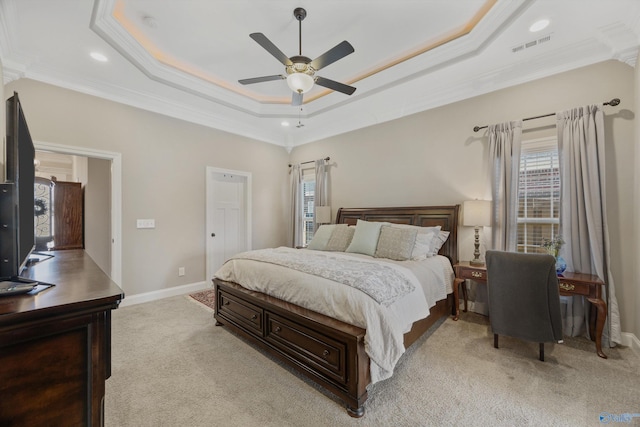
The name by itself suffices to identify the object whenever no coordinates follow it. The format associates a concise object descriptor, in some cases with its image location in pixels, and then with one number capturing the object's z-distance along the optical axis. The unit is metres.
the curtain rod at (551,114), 2.54
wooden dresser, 0.78
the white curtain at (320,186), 5.14
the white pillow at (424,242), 3.19
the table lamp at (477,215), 3.12
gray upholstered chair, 2.24
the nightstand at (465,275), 2.96
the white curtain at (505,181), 3.09
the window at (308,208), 5.63
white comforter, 1.80
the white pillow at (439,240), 3.44
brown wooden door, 4.05
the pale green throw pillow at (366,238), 3.46
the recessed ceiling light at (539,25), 2.42
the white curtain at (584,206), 2.56
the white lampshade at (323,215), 4.95
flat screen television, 1.06
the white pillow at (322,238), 3.95
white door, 4.65
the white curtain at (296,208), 5.58
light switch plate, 3.84
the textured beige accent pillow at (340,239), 3.80
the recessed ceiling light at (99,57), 2.91
